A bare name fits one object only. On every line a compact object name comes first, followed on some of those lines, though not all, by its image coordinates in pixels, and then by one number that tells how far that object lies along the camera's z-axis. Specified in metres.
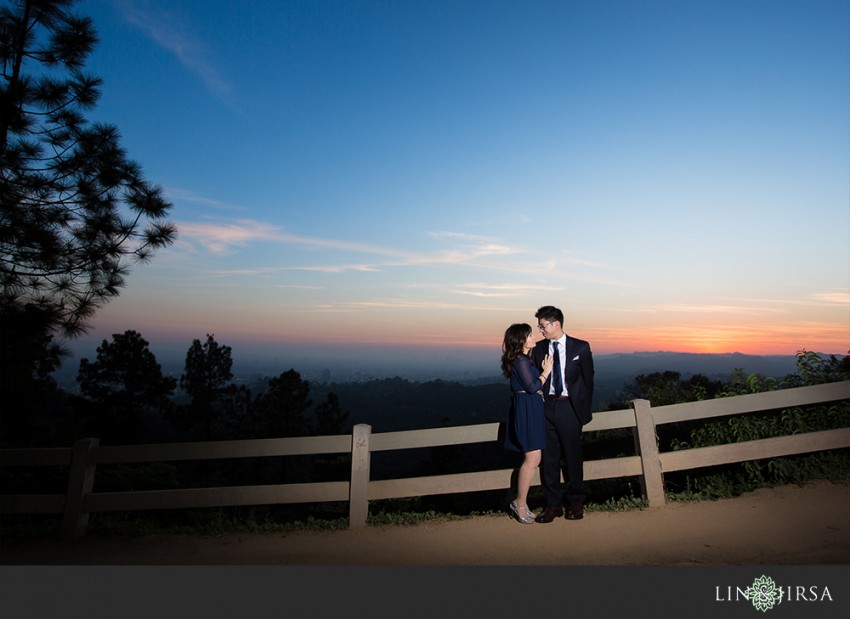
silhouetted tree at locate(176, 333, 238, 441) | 43.28
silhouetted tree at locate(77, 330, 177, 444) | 36.19
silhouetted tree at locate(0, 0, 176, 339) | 7.34
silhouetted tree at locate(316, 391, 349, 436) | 45.14
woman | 4.98
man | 5.16
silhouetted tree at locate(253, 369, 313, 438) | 44.53
